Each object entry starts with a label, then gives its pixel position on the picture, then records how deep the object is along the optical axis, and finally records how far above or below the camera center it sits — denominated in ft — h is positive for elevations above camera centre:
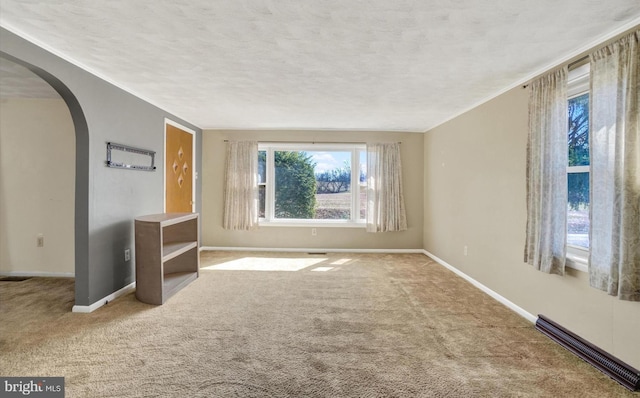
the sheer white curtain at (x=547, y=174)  7.37 +0.63
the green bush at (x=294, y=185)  17.76 +0.67
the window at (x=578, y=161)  7.20 +0.96
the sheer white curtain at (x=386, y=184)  16.98 +0.74
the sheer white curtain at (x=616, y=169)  5.60 +0.60
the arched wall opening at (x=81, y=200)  8.58 -0.17
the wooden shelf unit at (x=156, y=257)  9.35 -2.15
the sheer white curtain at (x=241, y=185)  17.08 +0.64
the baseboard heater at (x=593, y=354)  5.75 -3.65
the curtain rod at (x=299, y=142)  17.33 +3.32
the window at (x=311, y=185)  17.69 +0.70
